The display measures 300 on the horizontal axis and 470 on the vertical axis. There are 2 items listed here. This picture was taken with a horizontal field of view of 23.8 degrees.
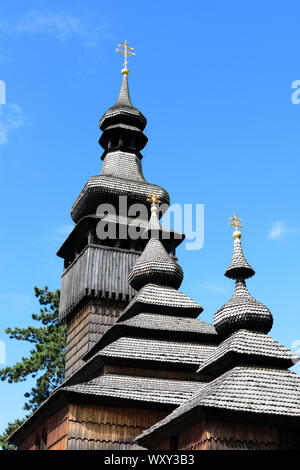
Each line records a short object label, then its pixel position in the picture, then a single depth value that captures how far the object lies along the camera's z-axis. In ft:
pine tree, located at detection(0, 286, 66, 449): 118.01
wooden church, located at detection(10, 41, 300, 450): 49.26
